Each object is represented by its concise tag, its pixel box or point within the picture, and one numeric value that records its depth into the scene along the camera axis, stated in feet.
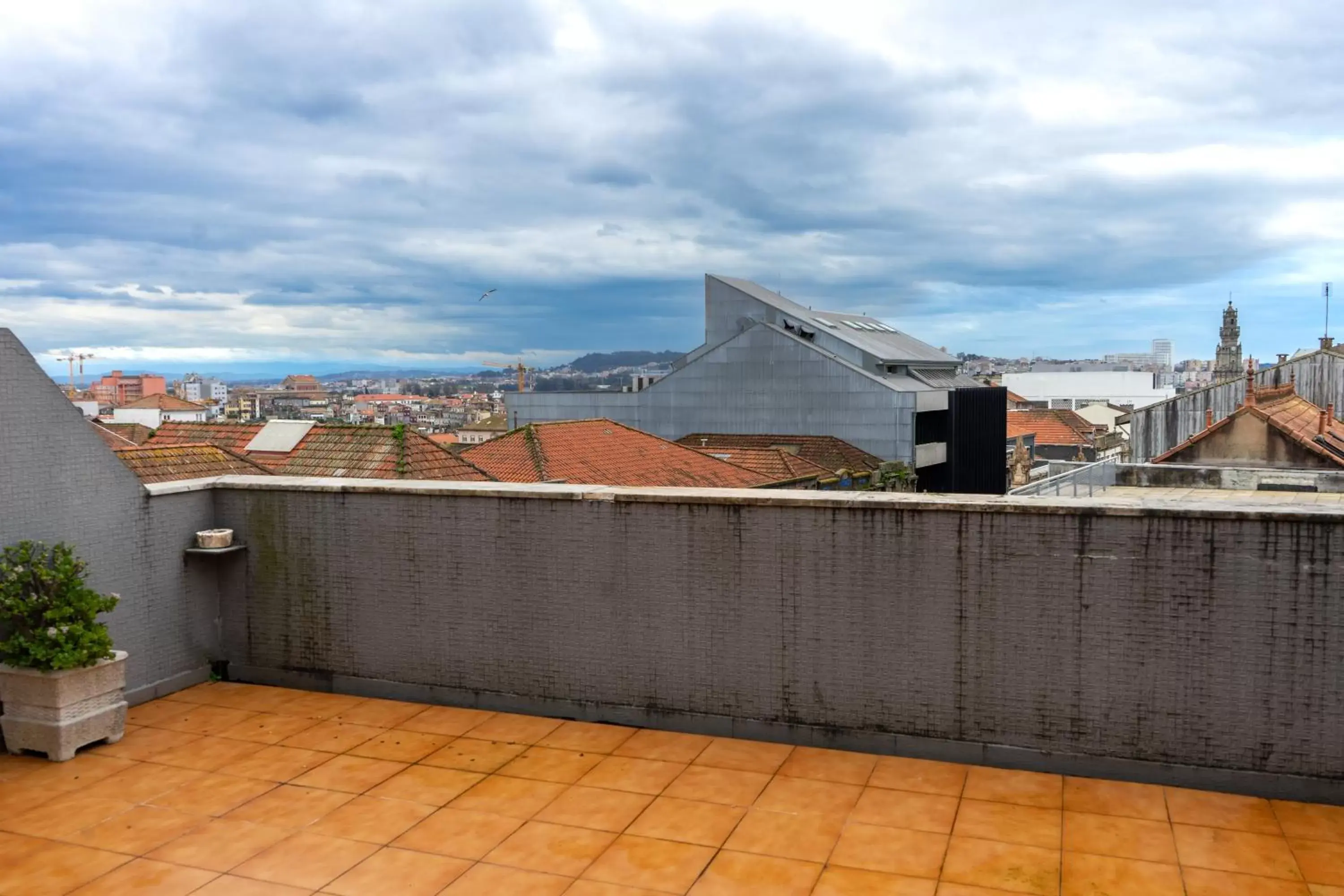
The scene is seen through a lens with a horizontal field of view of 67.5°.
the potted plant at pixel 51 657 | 21.22
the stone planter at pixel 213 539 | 26.32
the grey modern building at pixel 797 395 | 127.75
